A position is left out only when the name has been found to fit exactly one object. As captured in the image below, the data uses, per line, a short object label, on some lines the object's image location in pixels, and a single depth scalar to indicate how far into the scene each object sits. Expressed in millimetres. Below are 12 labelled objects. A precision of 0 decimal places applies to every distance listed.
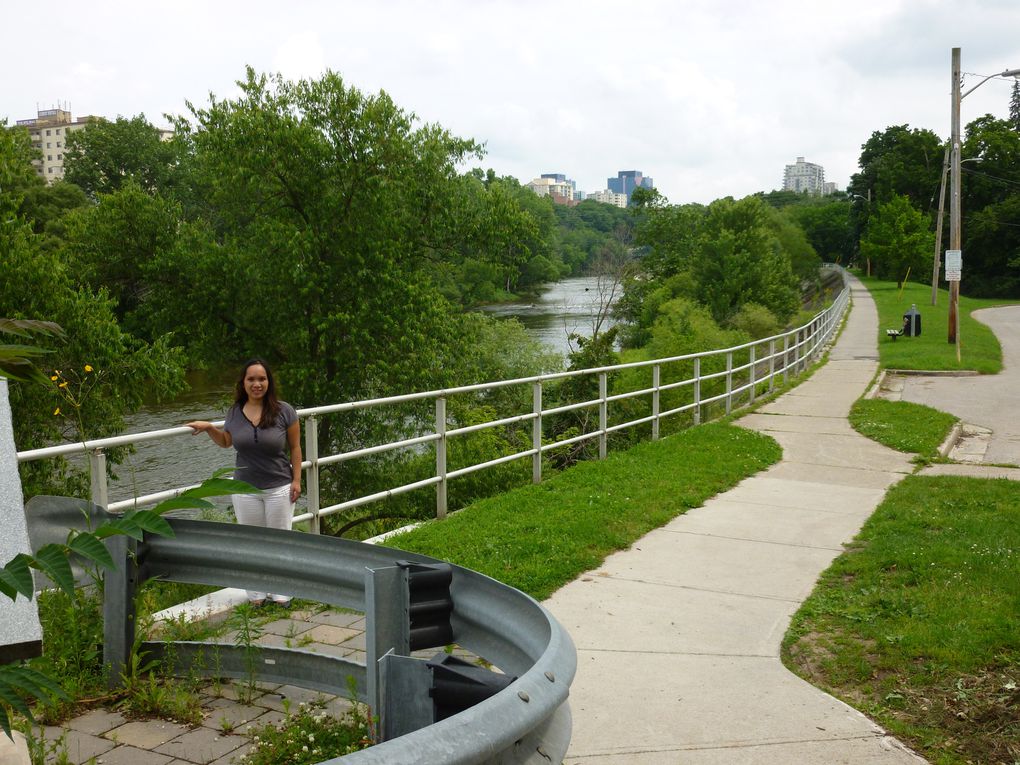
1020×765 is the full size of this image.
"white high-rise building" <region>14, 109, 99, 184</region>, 174000
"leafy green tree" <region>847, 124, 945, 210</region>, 91938
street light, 26562
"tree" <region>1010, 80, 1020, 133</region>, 110062
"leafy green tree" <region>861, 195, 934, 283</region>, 66562
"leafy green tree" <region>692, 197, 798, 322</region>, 63750
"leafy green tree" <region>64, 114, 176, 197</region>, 78062
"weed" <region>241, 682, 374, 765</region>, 3514
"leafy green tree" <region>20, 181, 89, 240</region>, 45656
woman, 5828
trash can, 33438
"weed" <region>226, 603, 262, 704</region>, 4059
